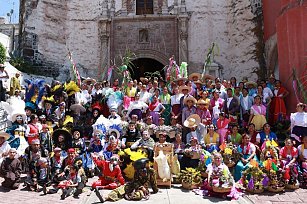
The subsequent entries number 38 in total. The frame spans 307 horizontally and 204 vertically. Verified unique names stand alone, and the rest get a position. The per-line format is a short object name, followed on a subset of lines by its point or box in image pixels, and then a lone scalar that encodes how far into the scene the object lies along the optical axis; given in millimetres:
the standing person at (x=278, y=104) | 10094
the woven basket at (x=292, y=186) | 7218
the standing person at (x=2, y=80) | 11078
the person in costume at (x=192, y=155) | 8078
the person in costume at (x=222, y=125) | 8777
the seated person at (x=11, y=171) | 7180
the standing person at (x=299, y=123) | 8422
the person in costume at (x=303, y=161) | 7427
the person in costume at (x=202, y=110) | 9416
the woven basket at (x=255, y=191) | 7008
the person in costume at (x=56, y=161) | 7503
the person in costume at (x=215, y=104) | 9562
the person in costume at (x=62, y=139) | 8445
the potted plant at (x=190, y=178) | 7289
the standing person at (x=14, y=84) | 11127
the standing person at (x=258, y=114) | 9164
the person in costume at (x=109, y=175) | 7277
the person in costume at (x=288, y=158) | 7301
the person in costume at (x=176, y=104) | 10109
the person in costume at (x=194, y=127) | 8828
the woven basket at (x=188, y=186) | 7266
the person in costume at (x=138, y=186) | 6520
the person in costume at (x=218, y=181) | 6757
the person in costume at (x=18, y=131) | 8348
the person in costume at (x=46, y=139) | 8182
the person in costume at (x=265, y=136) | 8359
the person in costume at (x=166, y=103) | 10398
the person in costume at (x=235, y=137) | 8511
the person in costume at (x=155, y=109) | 9989
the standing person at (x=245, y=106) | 9906
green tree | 16500
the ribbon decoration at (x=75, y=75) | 13616
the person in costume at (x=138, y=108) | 9938
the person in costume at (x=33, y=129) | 8414
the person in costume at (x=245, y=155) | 7715
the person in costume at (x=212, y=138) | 8508
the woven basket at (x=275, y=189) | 7059
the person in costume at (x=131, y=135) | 8805
